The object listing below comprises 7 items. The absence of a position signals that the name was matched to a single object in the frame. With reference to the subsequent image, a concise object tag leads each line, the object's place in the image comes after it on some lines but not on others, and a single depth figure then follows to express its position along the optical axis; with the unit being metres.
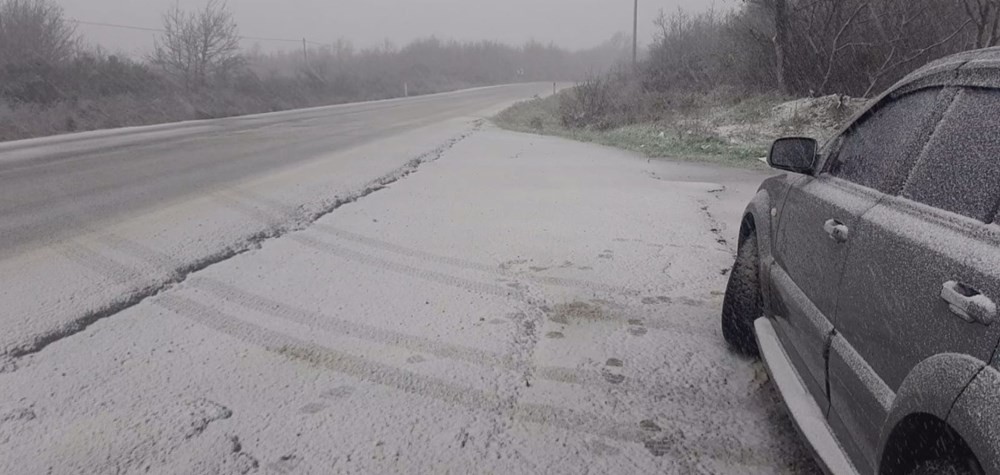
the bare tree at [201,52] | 34.75
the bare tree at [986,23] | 11.81
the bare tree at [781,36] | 16.28
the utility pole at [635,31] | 38.44
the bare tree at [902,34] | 14.56
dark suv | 1.49
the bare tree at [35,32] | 25.91
